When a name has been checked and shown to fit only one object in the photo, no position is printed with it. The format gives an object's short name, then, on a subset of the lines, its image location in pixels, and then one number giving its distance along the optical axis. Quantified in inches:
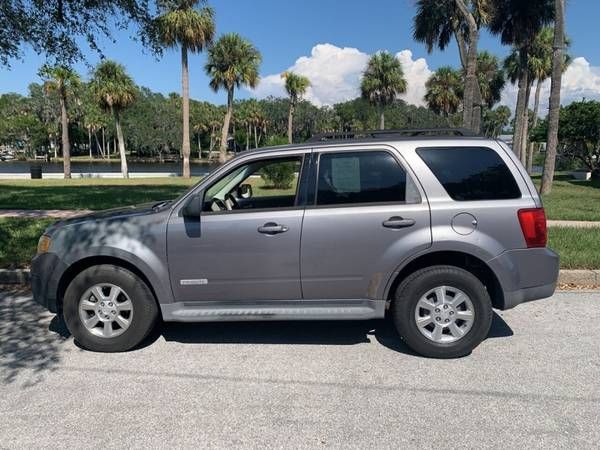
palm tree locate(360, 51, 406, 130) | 1717.5
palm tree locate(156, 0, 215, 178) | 1048.2
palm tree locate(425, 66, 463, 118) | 1823.3
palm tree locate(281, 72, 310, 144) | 1728.6
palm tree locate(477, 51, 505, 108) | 1649.9
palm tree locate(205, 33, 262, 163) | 1289.4
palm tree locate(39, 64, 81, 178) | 1225.5
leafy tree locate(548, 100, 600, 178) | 944.9
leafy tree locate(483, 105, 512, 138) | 3248.5
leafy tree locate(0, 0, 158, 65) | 375.2
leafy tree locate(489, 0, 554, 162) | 836.6
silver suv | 155.2
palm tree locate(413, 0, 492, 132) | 691.4
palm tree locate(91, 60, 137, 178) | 1354.6
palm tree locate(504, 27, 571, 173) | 1257.4
